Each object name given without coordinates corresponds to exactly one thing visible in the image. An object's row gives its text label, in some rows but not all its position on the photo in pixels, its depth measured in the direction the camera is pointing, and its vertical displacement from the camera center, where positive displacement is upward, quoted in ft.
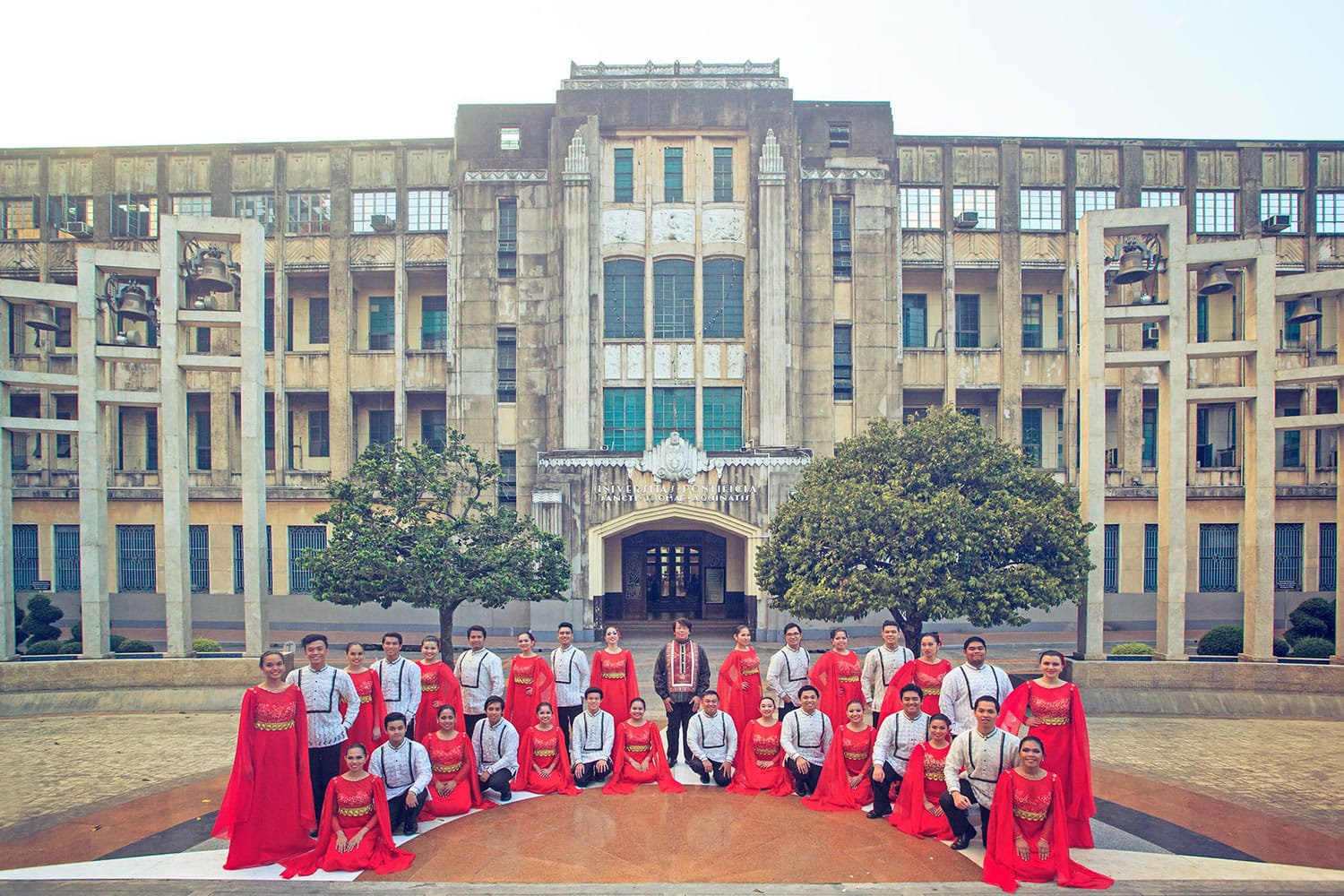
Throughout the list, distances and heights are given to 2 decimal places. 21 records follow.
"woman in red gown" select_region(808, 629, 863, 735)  39.04 -11.33
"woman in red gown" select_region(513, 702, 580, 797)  35.86 -13.78
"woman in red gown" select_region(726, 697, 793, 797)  35.94 -13.81
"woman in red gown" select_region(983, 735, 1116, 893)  27.71 -12.92
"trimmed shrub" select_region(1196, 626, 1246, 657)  59.47 -14.62
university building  91.61 +11.61
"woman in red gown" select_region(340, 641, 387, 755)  33.71 -10.70
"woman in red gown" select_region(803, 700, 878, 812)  34.12 -13.38
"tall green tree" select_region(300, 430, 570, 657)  62.03 -8.48
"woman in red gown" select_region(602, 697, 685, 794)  36.45 -13.72
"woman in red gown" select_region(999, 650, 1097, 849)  31.24 -11.06
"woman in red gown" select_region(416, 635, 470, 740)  37.35 -11.15
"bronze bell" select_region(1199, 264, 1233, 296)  56.95 +9.57
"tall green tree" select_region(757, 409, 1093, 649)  55.88 -6.92
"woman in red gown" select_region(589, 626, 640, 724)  40.24 -11.43
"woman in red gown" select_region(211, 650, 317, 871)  29.09 -11.77
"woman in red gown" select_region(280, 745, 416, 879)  28.53 -13.23
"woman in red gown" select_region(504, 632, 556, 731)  39.04 -11.49
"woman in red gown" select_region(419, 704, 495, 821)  33.09 -13.06
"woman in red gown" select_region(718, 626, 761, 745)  39.88 -11.65
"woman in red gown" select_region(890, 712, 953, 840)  31.12 -12.86
